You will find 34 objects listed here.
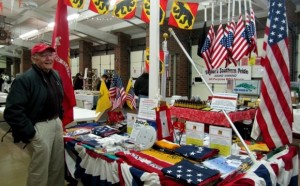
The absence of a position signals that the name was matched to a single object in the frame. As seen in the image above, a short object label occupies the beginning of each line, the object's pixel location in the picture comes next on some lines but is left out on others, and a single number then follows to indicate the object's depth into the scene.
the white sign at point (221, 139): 2.25
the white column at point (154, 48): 2.82
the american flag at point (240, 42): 4.60
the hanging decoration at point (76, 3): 3.58
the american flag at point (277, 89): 2.21
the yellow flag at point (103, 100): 3.46
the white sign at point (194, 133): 2.46
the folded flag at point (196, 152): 2.12
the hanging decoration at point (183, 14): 4.60
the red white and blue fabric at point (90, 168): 2.25
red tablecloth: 2.97
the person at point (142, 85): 6.14
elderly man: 2.38
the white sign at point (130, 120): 2.99
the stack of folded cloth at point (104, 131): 3.01
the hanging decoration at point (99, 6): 4.29
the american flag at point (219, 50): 4.73
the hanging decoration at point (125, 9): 4.66
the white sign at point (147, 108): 2.61
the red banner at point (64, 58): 3.34
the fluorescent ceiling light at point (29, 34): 11.56
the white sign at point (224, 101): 2.48
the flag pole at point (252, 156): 2.05
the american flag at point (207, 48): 4.96
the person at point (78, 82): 12.63
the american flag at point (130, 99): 3.45
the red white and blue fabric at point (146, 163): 1.81
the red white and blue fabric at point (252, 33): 4.57
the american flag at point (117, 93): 3.43
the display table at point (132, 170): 1.84
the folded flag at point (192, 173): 1.70
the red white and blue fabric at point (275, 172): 1.74
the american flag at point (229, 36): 4.78
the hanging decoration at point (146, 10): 4.52
